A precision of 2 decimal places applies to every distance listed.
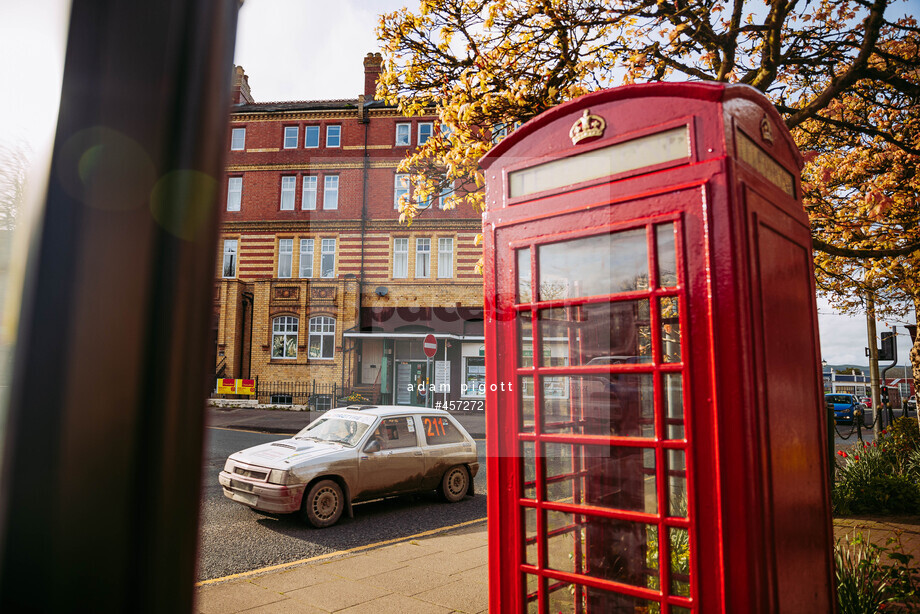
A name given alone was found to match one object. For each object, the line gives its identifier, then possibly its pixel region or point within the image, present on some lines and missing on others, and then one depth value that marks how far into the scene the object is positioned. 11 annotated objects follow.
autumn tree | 6.09
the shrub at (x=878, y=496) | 6.79
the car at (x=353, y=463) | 6.98
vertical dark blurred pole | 0.91
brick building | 24.88
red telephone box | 2.12
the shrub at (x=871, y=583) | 3.41
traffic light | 13.13
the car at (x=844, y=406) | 26.03
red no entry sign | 18.11
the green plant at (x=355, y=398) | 21.53
